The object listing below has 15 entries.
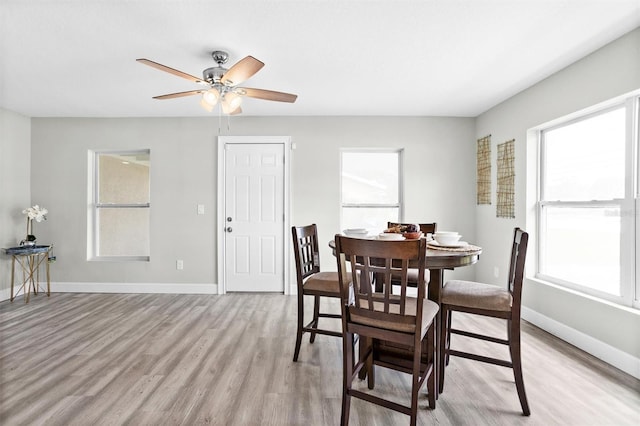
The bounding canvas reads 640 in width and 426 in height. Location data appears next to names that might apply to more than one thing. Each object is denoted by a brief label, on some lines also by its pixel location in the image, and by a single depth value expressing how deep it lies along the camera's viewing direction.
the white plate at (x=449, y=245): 2.01
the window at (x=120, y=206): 4.40
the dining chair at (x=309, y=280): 2.33
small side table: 3.78
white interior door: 4.24
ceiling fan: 2.19
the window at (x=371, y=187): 4.35
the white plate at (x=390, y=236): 2.08
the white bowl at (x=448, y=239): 2.06
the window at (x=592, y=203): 2.29
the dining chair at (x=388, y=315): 1.45
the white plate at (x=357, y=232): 2.33
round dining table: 1.72
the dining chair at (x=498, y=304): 1.75
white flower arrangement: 3.96
